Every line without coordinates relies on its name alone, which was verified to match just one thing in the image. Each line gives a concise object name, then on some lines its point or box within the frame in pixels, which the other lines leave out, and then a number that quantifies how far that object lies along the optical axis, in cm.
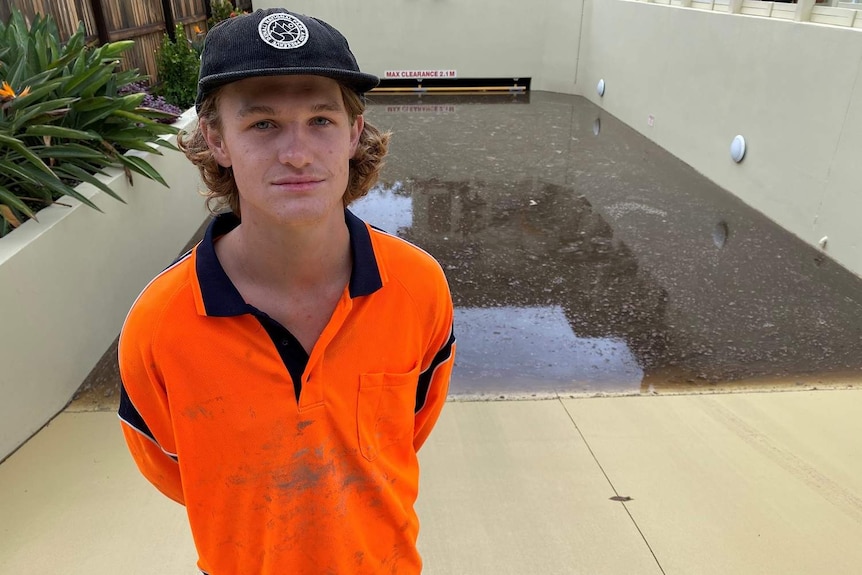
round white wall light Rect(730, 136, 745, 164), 648
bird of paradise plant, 337
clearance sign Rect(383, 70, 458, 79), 1278
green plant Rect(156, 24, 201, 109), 671
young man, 113
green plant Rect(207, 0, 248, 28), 962
